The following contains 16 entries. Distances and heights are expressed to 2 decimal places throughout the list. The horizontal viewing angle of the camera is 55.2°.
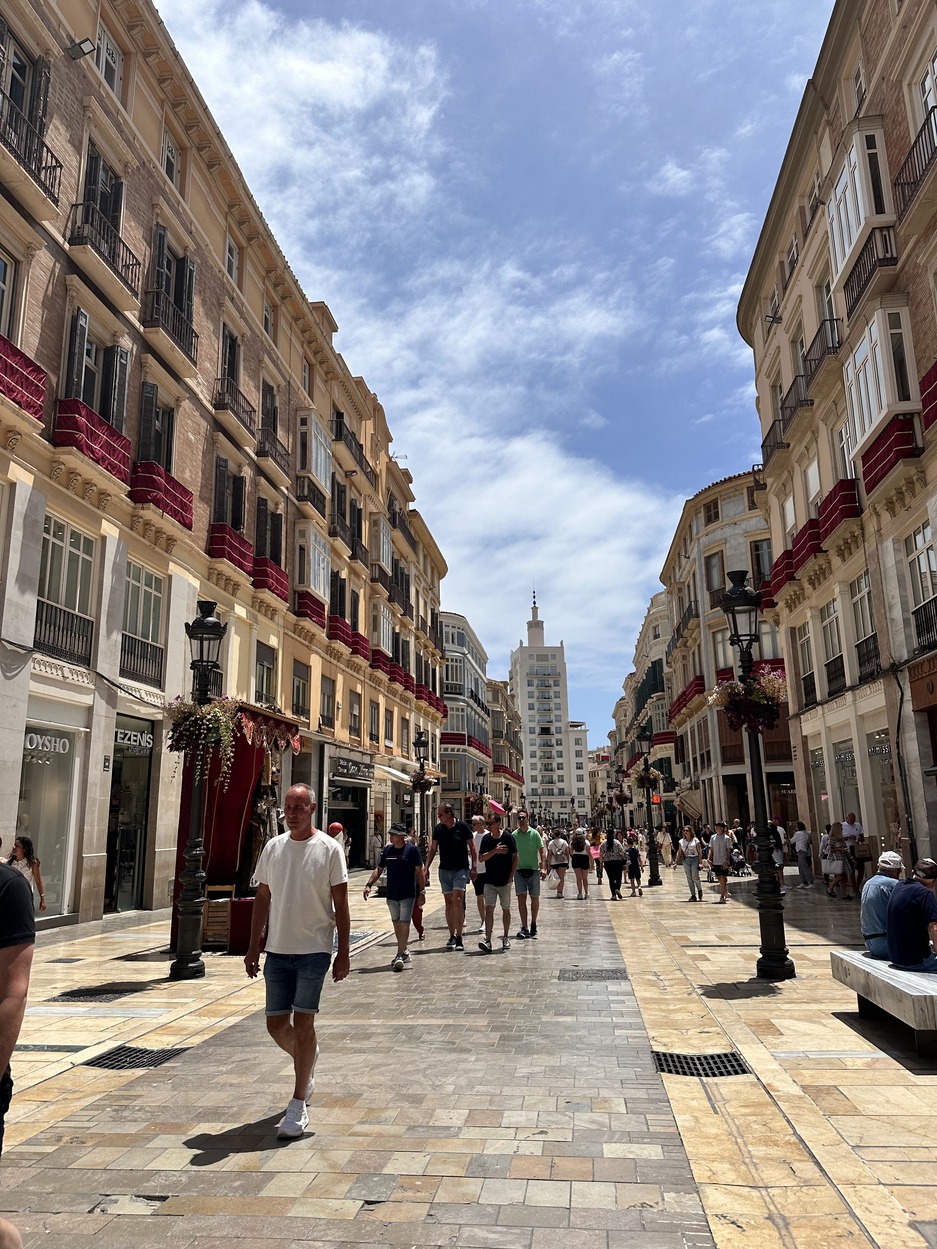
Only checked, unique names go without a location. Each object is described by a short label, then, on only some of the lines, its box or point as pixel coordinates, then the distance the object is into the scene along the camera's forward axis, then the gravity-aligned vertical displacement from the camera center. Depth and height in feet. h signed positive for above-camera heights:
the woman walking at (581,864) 68.44 -1.99
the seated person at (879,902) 24.34 -1.88
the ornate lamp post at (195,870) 31.35 -0.87
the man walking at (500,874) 38.55 -1.48
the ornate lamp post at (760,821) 29.63 +0.44
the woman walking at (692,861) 62.34 -1.76
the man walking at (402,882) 33.96 -1.52
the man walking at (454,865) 38.70 -1.06
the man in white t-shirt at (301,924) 16.22 -1.46
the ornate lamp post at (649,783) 82.89 +7.48
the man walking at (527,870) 42.09 -1.44
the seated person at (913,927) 21.93 -2.31
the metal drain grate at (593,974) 30.79 -4.69
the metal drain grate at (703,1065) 18.90 -4.87
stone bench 19.12 -3.61
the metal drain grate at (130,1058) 20.31 -4.81
